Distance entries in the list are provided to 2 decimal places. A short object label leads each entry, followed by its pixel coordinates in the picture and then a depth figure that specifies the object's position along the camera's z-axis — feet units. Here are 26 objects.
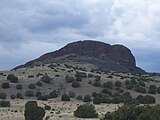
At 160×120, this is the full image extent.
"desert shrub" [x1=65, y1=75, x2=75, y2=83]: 312.71
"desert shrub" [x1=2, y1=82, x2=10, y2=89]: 283.42
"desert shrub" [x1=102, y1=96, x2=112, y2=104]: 238.44
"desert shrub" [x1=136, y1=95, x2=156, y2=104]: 245.86
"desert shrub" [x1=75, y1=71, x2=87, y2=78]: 338.17
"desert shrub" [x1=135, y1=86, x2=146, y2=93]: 299.38
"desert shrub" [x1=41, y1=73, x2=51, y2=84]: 307.58
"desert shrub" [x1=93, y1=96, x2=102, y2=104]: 230.70
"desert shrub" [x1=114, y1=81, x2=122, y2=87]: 310.65
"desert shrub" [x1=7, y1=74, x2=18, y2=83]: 301.22
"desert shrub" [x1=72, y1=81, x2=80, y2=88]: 300.20
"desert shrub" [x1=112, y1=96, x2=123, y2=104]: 239.38
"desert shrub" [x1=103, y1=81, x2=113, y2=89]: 305.49
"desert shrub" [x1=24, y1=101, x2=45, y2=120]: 134.41
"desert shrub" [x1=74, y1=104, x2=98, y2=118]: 155.84
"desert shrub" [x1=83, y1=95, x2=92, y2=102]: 243.60
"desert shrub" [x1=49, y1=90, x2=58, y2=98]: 255.60
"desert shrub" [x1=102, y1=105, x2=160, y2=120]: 95.40
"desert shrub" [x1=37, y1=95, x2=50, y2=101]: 241.53
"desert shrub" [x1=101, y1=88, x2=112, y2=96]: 286.60
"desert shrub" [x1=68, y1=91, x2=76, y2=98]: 263.49
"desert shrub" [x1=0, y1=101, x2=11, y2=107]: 196.65
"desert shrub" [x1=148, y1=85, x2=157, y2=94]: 298.97
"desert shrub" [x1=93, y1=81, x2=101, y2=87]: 307.17
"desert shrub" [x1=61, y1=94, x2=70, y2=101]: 240.73
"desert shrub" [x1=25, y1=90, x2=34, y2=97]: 265.54
